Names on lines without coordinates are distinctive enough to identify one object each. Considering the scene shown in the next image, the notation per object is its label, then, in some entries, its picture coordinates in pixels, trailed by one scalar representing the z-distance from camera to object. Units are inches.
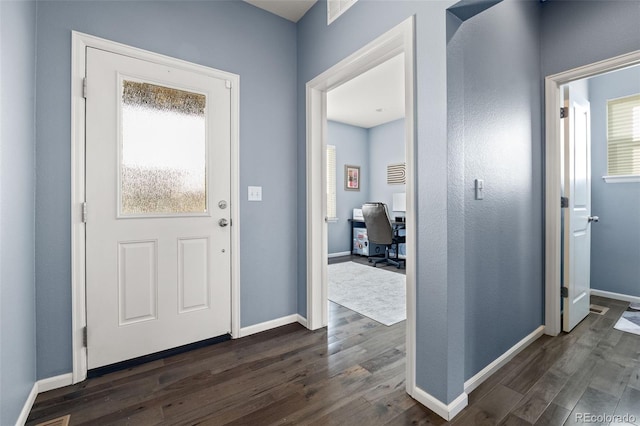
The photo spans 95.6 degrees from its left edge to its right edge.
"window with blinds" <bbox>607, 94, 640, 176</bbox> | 118.7
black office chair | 184.2
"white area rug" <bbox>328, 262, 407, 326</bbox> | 111.5
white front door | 70.6
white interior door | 92.6
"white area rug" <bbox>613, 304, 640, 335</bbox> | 94.0
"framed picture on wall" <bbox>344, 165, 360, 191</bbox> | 239.3
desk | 232.3
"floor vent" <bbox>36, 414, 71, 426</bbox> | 55.0
